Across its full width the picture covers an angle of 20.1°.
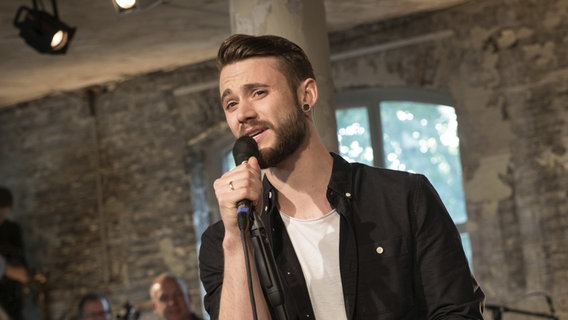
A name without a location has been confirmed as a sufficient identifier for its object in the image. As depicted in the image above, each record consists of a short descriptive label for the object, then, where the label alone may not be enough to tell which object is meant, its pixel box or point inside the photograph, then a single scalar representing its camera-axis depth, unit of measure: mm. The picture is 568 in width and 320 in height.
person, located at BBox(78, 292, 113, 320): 13075
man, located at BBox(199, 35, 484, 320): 3647
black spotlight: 11018
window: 13445
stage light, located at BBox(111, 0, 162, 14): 9941
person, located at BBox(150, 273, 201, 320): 12271
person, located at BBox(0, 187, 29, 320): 14982
